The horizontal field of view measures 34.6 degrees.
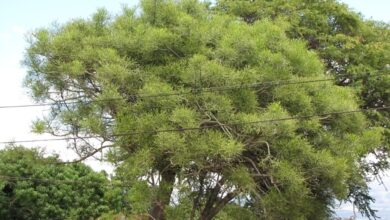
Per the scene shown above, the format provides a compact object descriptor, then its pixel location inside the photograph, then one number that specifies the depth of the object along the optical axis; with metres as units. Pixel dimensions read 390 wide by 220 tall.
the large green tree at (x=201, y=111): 8.35
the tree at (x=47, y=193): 18.09
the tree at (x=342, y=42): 12.96
